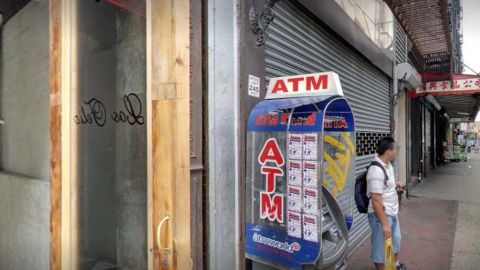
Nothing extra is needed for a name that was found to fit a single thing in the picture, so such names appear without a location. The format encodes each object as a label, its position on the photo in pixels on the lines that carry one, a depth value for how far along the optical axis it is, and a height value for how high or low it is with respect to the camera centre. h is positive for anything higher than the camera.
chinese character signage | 10.10 +1.58
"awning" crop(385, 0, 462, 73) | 6.22 +2.58
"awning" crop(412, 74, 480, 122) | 10.12 +1.66
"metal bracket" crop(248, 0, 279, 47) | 3.12 +1.14
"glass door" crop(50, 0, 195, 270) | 2.57 +0.04
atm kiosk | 2.52 -0.36
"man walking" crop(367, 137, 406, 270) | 4.01 -0.75
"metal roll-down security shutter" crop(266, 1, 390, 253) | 3.66 +1.04
